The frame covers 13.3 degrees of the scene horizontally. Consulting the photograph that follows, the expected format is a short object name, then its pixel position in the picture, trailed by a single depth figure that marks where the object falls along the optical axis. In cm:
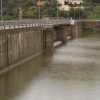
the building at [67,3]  14462
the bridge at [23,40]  4009
